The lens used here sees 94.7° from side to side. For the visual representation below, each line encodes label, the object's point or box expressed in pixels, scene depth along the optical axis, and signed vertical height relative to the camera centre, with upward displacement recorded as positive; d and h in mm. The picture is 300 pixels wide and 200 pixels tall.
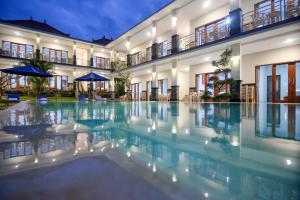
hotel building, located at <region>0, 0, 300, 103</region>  6839 +3296
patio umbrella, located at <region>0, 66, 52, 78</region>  7428 +1518
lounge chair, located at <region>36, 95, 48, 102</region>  9637 +56
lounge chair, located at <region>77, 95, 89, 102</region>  11184 +59
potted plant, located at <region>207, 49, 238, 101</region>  6845 +962
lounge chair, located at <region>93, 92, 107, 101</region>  11869 +60
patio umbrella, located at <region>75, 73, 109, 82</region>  10476 +1582
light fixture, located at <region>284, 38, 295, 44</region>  6259 +2698
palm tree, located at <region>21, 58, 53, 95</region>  10652 +2357
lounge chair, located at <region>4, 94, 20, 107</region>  6489 +88
